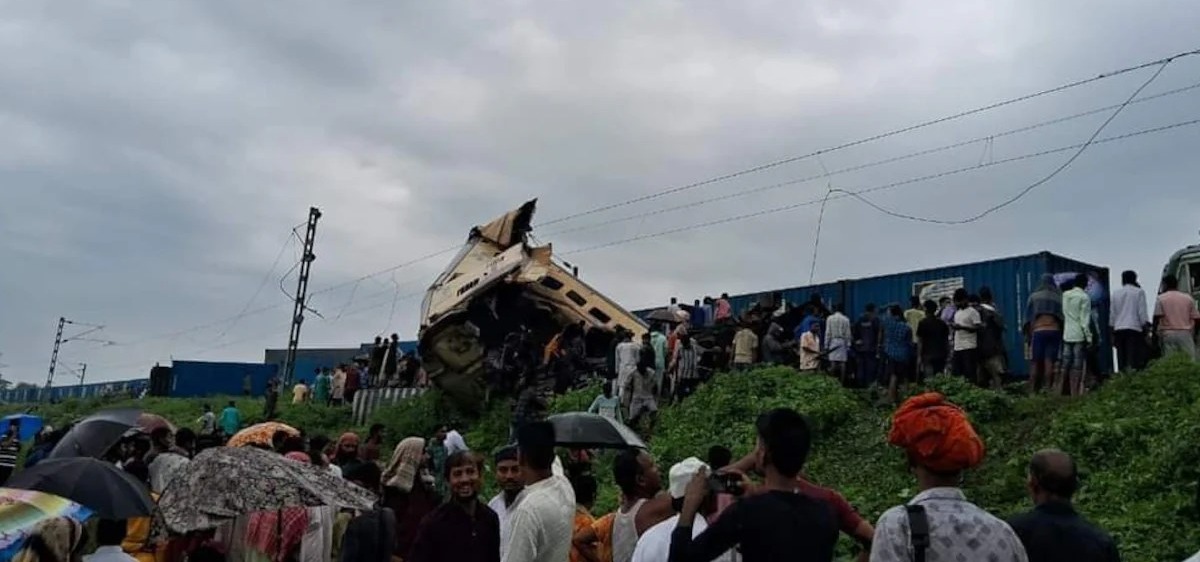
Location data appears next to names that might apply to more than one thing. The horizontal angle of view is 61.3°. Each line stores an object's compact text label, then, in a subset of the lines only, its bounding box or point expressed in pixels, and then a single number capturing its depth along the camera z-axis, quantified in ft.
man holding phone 10.40
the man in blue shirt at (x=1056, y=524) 11.87
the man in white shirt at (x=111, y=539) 15.20
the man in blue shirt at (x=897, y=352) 47.21
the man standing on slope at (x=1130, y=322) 40.42
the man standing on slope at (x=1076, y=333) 40.24
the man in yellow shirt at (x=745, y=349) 55.06
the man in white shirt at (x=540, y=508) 13.84
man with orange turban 10.01
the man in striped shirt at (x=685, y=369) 56.18
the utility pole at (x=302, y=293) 109.50
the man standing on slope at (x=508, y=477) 15.64
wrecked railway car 69.56
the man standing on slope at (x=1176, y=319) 40.04
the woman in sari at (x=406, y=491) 18.21
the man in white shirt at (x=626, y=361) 53.26
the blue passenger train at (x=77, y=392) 166.39
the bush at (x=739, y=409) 45.39
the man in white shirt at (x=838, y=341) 50.57
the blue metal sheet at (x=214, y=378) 153.38
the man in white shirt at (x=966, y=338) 44.55
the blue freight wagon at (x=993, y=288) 49.52
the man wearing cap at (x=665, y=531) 12.86
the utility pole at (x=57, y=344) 200.26
